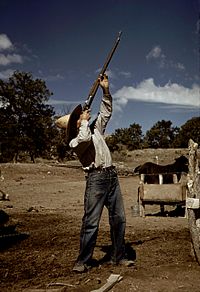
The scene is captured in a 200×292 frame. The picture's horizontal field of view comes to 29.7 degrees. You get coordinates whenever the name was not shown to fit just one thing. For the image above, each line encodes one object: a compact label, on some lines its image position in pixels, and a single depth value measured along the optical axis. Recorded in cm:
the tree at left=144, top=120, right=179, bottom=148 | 4366
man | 436
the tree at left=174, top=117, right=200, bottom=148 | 3978
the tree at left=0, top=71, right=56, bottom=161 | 3281
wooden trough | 794
